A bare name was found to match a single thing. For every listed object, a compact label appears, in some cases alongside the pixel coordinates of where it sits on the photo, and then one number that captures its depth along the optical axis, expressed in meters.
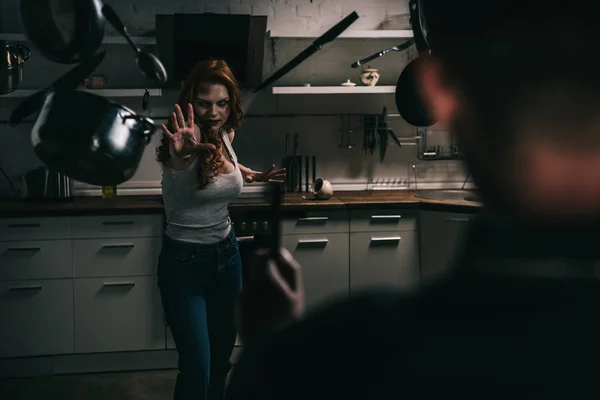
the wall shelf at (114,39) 3.84
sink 4.28
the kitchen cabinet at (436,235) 3.83
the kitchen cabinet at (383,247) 3.89
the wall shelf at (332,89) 4.06
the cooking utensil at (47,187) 3.65
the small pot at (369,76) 4.23
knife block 4.32
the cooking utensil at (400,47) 1.36
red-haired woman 2.25
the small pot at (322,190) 3.97
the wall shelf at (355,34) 4.09
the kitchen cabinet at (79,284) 3.64
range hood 3.84
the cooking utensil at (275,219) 0.74
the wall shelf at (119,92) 3.90
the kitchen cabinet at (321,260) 3.85
